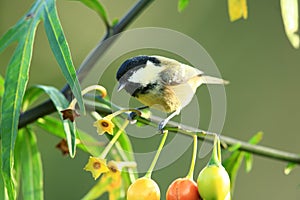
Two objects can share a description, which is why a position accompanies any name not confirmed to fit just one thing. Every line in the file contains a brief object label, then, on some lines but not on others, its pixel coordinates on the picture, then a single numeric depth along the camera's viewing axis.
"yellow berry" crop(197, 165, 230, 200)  4.00
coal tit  4.06
